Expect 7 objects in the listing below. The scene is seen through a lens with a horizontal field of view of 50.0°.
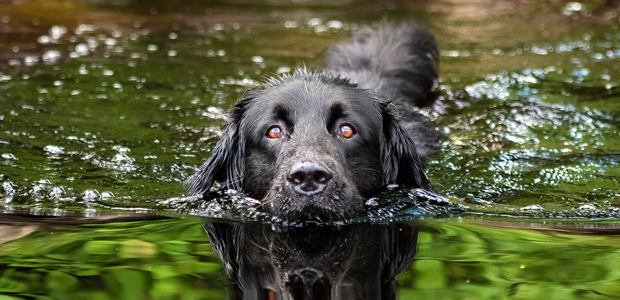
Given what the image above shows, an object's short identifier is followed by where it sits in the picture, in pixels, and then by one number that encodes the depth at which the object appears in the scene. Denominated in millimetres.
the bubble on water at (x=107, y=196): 5191
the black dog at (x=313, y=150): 4258
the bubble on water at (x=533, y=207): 4980
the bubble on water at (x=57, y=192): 5172
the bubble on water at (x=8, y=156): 5934
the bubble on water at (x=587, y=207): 4926
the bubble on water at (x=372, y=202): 4929
